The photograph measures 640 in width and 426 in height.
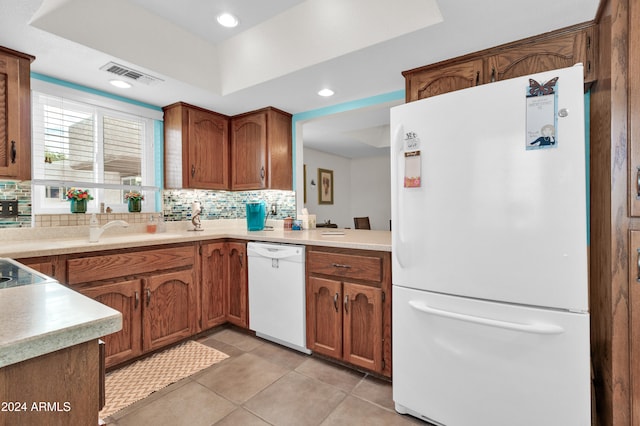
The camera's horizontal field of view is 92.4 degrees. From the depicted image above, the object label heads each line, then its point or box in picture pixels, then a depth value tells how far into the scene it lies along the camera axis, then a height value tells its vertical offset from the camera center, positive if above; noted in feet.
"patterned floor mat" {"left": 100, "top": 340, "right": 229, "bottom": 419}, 5.81 -3.48
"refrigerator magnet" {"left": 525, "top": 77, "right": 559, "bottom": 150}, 3.92 +1.24
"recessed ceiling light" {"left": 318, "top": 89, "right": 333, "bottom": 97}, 8.75 +3.46
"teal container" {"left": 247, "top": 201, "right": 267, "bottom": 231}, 9.64 -0.13
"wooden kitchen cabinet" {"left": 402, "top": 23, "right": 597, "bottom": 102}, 5.62 +3.05
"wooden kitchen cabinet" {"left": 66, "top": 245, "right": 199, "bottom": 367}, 6.37 -1.81
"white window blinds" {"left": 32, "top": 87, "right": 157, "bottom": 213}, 7.72 +1.71
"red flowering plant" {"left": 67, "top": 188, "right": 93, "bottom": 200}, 8.04 +0.51
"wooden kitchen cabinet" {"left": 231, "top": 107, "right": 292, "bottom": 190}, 10.33 +2.15
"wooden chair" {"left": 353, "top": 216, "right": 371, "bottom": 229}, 20.83 -0.81
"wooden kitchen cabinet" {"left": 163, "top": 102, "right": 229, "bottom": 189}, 9.66 +2.16
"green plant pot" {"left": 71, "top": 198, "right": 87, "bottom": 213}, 8.08 +0.20
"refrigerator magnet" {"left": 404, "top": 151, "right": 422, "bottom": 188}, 4.94 +0.68
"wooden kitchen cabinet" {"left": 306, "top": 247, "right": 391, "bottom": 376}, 6.12 -2.04
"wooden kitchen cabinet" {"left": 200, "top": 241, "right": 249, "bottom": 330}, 8.48 -2.04
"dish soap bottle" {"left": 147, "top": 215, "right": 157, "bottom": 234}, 9.21 -0.43
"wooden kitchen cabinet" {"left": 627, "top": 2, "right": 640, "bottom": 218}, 3.77 +1.19
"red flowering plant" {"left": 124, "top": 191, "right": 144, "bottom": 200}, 9.24 +0.52
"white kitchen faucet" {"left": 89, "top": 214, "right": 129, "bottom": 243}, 6.88 -0.41
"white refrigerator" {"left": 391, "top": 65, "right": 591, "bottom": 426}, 3.89 -0.62
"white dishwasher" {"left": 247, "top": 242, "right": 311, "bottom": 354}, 7.34 -2.06
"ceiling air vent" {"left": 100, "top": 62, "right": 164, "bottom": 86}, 7.12 +3.40
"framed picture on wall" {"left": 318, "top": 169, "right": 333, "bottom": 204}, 21.59 +1.85
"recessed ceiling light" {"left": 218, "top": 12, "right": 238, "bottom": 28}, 6.91 +4.43
